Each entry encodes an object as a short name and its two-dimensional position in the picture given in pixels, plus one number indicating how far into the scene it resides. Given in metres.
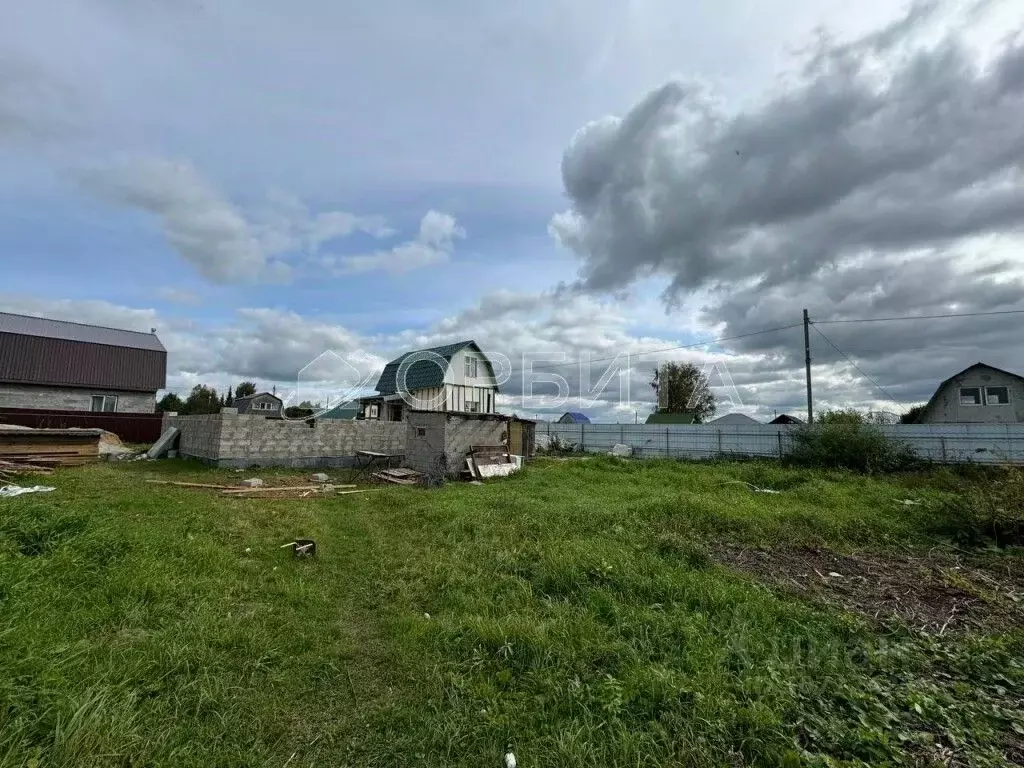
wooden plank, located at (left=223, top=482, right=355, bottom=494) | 10.13
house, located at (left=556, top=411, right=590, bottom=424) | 40.88
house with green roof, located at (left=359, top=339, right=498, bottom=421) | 22.67
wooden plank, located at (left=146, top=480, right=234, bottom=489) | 10.63
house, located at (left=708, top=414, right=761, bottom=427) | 36.84
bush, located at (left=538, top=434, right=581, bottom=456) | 24.59
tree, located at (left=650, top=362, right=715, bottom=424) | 40.31
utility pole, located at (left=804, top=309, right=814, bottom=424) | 18.16
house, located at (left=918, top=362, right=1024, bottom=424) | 20.81
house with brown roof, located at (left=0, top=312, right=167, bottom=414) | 22.12
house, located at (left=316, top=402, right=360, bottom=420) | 26.84
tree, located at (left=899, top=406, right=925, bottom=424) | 26.08
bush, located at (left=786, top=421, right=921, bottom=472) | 15.16
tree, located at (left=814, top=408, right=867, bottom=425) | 16.44
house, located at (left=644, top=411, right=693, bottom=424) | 36.12
